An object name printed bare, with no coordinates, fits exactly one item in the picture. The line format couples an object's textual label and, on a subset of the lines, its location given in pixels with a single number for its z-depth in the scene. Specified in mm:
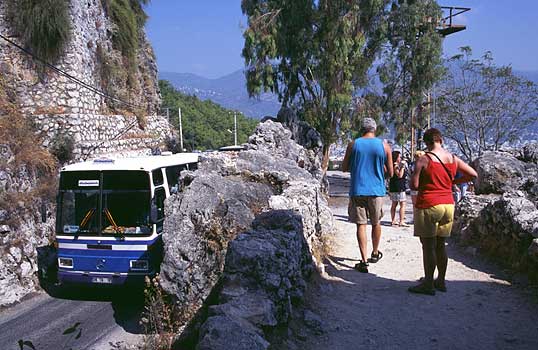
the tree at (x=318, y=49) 21891
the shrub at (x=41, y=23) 15938
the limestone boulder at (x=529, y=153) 13953
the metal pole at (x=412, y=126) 27119
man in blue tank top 6984
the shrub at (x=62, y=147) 14945
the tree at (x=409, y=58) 23656
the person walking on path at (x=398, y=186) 11016
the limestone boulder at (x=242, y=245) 4504
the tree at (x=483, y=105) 31422
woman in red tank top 5902
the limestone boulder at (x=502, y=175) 12102
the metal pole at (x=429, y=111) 28475
